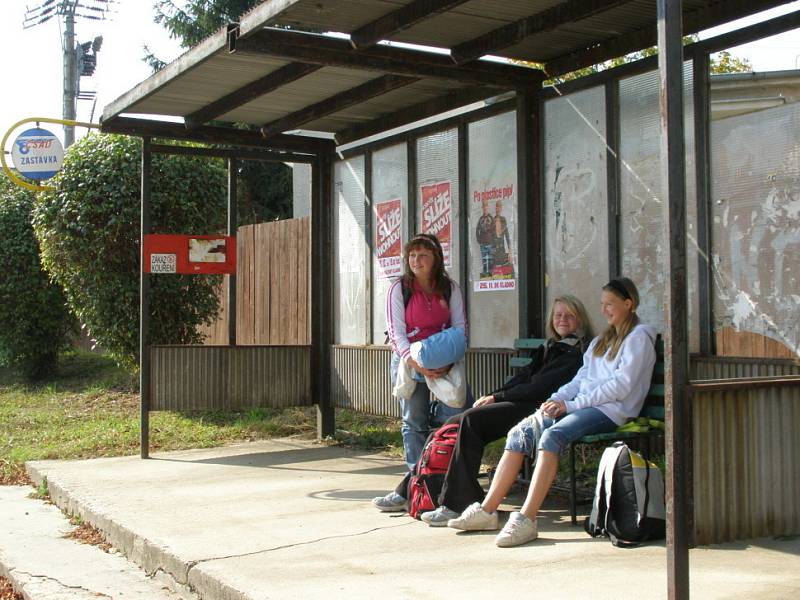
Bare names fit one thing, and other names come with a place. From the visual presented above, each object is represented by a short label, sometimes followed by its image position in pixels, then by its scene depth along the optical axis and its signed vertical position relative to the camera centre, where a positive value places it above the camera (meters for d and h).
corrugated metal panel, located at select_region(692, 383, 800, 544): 4.67 -0.64
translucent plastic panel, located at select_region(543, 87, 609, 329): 6.64 +0.96
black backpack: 5.00 -0.84
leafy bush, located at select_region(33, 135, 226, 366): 11.88 +1.38
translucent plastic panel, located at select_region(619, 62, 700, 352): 6.18 +0.94
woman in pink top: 6.58 +0.16
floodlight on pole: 21.52 +6.89
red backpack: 5.96 -0.82
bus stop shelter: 3.79 +1.93
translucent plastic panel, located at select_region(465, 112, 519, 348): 7.42 +0.80
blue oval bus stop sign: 13.36 +2.50
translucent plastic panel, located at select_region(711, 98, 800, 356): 5.39 +0.60
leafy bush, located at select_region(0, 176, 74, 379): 15.56 +0.69
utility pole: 21.44 +5.87
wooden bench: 5.38 -0.49
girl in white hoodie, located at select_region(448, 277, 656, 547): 5.34 -0.40
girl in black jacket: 5.77 -0.42
